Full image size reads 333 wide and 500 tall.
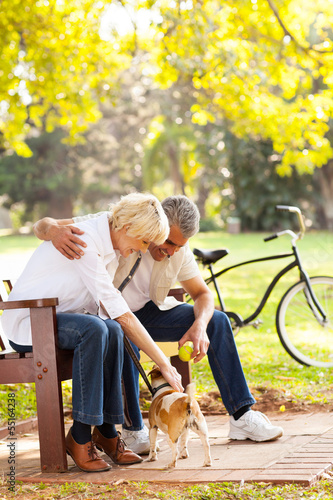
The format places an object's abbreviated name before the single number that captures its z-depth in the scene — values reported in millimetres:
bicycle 11610
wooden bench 6437
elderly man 7153
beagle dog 6230
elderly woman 6312
